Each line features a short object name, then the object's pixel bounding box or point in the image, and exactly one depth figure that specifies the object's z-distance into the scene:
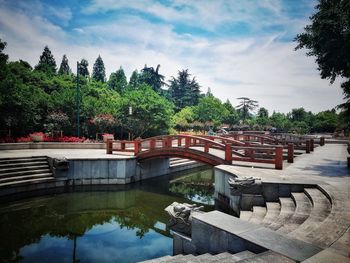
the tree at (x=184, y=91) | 62.41
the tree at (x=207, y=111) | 43.74
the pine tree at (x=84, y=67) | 68.62
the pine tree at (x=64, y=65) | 74.72
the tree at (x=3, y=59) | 21.11
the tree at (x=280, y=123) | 59.43
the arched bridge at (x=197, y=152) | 11.29
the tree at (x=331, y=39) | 10.20
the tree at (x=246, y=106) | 75.50
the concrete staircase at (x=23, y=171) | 11.95
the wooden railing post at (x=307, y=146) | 18.17
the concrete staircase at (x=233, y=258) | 3.48
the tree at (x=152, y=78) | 64.31
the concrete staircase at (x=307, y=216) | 4.49
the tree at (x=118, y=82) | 60.47
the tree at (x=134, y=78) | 68.69
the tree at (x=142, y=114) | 26.42
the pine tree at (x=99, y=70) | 72.56
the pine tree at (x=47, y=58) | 63.19
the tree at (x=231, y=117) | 61.37
